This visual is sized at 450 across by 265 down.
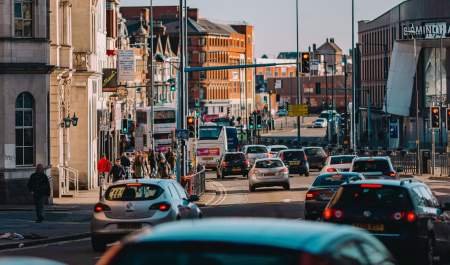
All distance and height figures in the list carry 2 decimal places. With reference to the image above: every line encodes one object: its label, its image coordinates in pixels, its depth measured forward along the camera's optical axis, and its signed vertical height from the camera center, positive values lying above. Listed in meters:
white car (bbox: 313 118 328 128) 194.62 -1.66
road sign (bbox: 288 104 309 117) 127.25 +0.16
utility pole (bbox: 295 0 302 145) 112.46 +6.97
